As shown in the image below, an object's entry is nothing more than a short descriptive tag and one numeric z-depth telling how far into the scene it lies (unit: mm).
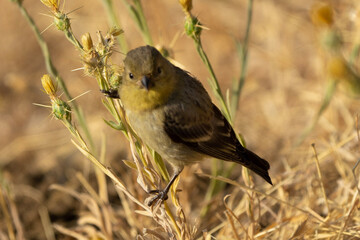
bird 5648
